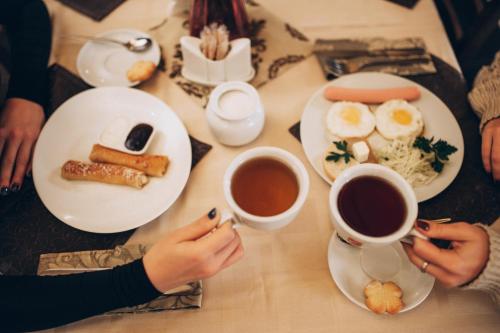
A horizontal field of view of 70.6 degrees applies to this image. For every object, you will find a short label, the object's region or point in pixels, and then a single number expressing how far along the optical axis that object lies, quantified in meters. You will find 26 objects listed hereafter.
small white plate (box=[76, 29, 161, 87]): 1.22
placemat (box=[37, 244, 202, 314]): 0.85
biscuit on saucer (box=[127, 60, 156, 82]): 1.19
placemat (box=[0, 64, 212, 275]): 0.94
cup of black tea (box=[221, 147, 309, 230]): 0.76
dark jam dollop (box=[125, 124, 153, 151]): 1.05
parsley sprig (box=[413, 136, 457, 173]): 0.99
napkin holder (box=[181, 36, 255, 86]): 1.12
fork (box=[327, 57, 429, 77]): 1.21
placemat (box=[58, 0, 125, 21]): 1.37
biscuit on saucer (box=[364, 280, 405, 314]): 0.82
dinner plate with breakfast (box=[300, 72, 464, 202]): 0.99
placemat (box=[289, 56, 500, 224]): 0.97
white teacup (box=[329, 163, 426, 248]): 0.69
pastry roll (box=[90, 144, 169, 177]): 1.01
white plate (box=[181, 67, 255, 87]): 1.20
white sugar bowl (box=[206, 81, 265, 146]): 1.00
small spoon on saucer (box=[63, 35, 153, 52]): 1.27
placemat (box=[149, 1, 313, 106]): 1.23
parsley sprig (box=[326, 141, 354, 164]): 0.99
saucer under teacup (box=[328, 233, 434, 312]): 0.85
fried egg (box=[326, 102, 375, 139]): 1.08
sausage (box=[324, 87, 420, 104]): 1.12
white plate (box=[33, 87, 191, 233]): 0.96
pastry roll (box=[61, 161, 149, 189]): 0.99
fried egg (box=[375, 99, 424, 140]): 1.07
